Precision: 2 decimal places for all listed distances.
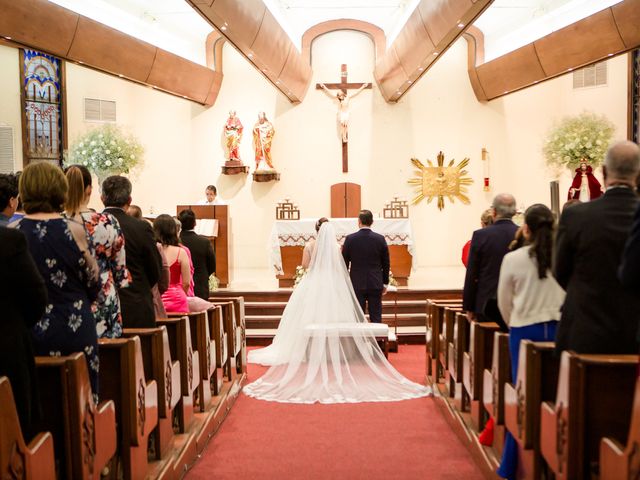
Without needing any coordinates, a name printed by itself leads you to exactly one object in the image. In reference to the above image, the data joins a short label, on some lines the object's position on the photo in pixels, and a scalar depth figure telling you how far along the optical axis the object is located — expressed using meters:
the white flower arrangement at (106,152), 9.10
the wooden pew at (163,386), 3.45
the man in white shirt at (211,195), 10.71
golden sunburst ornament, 13.06
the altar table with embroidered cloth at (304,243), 9.48
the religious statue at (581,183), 7.83
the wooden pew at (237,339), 5.82
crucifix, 12.97
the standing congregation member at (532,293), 3.23
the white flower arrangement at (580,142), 8.09
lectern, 10.02
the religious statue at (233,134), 12.76
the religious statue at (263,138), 12.81
